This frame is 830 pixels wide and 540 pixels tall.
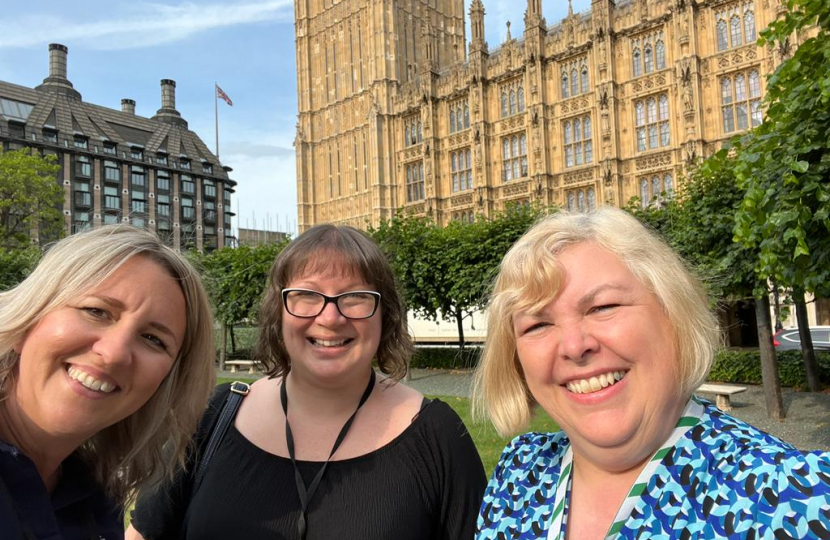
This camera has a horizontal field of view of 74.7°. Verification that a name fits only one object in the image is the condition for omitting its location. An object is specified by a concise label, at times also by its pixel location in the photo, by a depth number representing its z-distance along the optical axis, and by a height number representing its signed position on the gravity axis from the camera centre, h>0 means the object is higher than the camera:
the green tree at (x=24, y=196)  23.55 +4.81
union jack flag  49.17 +18.13
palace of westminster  23.00 +9.56
